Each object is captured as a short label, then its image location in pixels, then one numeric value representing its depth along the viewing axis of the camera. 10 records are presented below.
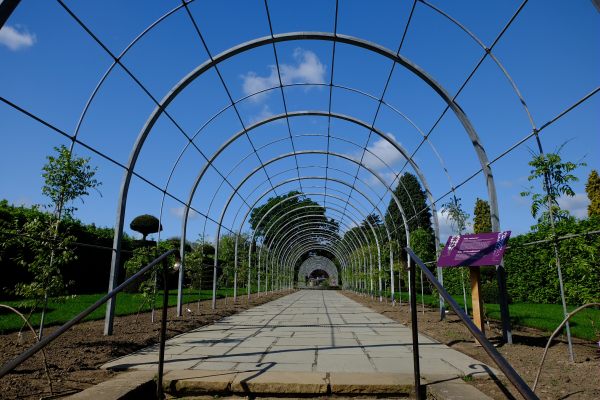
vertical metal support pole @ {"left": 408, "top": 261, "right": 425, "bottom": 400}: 3.44
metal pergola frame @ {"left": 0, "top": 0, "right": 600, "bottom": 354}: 5.98
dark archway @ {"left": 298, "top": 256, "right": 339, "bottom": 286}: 59.53
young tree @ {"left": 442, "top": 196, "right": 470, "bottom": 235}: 9.68
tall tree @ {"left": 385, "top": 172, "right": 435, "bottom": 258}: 51.17
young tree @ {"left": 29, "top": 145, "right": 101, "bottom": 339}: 5.41
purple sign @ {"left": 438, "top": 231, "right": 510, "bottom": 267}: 5.77
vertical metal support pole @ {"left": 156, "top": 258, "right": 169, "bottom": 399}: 3.69
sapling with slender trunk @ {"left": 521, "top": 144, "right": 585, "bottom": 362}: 5.33
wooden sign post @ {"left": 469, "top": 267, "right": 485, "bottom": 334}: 6.03
